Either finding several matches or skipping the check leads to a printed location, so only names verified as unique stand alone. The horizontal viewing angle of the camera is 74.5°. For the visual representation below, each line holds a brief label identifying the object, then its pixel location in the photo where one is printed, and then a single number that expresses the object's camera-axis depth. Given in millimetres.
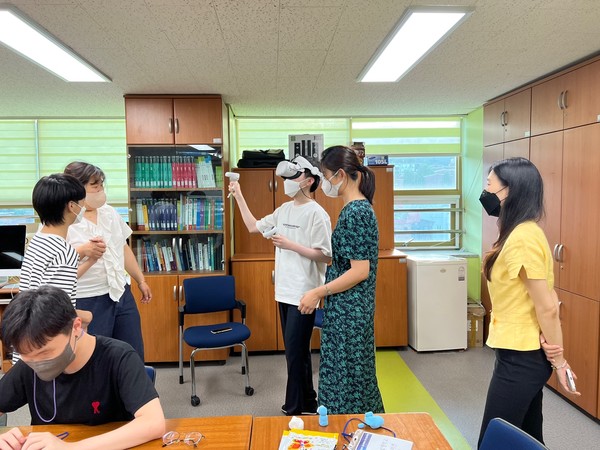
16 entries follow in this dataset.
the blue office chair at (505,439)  1061
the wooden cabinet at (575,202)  2725
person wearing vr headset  2477
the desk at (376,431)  1199
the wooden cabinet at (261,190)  4094
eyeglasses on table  1194
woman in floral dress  1917
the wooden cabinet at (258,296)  3852
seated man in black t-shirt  1131
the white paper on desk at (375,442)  1146
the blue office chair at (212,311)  3068
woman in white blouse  2164
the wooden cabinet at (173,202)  3660
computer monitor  3609
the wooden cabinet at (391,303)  3943
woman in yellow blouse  1538
